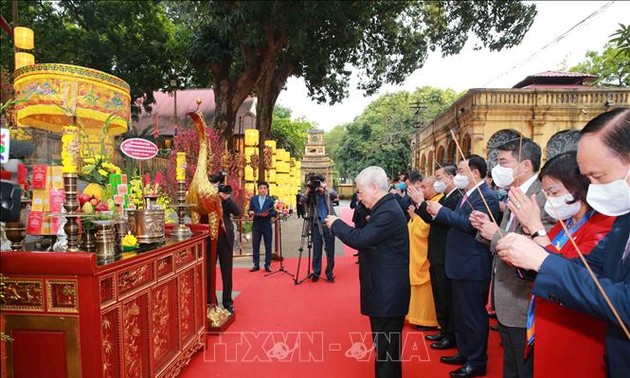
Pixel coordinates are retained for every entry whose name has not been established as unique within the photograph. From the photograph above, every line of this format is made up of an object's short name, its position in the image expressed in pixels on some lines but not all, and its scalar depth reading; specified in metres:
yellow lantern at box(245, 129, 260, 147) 8.48
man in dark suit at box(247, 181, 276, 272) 5.33
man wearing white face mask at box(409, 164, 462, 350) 2.93
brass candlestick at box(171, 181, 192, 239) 2.67
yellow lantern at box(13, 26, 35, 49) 3.59
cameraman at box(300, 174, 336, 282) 4.80
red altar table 1.53
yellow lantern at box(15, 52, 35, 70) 3.29
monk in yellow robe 3.32
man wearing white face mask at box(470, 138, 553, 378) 1.87
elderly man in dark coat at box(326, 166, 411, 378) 2.05
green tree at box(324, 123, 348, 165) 48.17
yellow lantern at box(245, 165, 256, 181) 8.64
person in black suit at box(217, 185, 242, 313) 3.49
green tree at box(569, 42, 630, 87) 13.24
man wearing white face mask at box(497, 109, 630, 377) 1.00
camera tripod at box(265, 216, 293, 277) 5.19
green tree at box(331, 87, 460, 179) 24.98
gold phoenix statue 3.06
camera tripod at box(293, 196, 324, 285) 4.86
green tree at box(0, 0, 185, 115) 8.84
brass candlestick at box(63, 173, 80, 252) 1.68
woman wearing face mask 1.24
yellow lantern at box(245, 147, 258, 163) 8.45
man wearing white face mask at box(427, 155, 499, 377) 2.41
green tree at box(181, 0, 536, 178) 7.29
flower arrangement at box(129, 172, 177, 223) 2.51
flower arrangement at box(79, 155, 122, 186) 2.09
